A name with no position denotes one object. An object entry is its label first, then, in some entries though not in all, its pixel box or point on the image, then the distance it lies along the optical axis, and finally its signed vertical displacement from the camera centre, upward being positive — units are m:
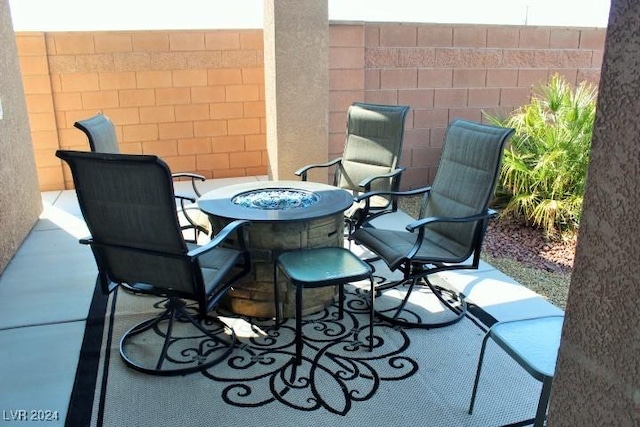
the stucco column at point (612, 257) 0.79 -0.30
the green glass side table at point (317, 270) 2.42 -0.96
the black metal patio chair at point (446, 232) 2.84 -0.96
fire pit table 2.82 -0.88
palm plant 4.29 -0.80
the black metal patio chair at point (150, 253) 2.19 -0.81
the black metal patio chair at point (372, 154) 4.01 -0.69
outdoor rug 2.16 -1.41
